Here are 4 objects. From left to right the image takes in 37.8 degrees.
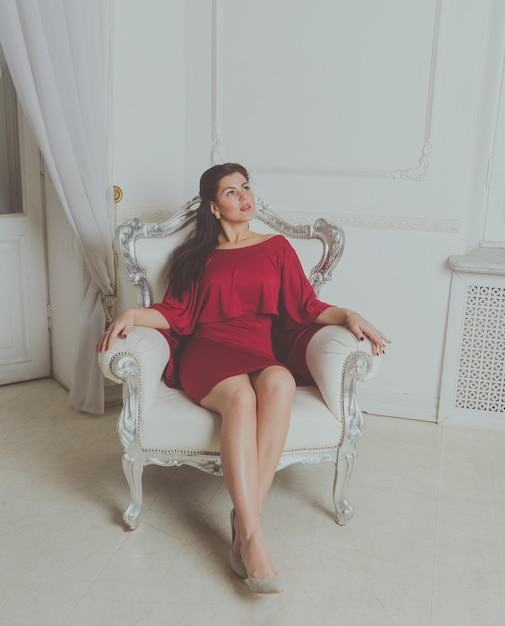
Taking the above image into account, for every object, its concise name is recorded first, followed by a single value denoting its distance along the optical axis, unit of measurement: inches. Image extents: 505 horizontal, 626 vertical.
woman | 91.8
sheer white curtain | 105.1
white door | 131.8
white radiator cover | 124.7
